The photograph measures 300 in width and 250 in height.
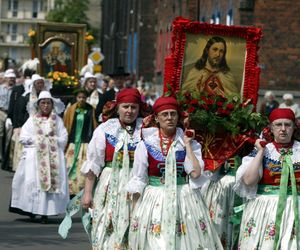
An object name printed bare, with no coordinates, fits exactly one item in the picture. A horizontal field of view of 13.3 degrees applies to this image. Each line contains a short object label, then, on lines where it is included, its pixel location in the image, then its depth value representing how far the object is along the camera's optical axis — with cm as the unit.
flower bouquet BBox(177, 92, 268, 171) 1220
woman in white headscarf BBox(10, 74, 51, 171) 1959
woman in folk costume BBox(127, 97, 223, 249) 988
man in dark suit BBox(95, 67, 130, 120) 1975
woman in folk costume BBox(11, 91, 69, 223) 1580
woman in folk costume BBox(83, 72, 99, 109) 2106
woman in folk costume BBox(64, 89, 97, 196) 1859
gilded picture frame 2895
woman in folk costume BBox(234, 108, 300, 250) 988
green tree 7569
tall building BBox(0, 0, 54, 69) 14138
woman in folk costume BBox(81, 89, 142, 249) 1122
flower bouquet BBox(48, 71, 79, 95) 2516
